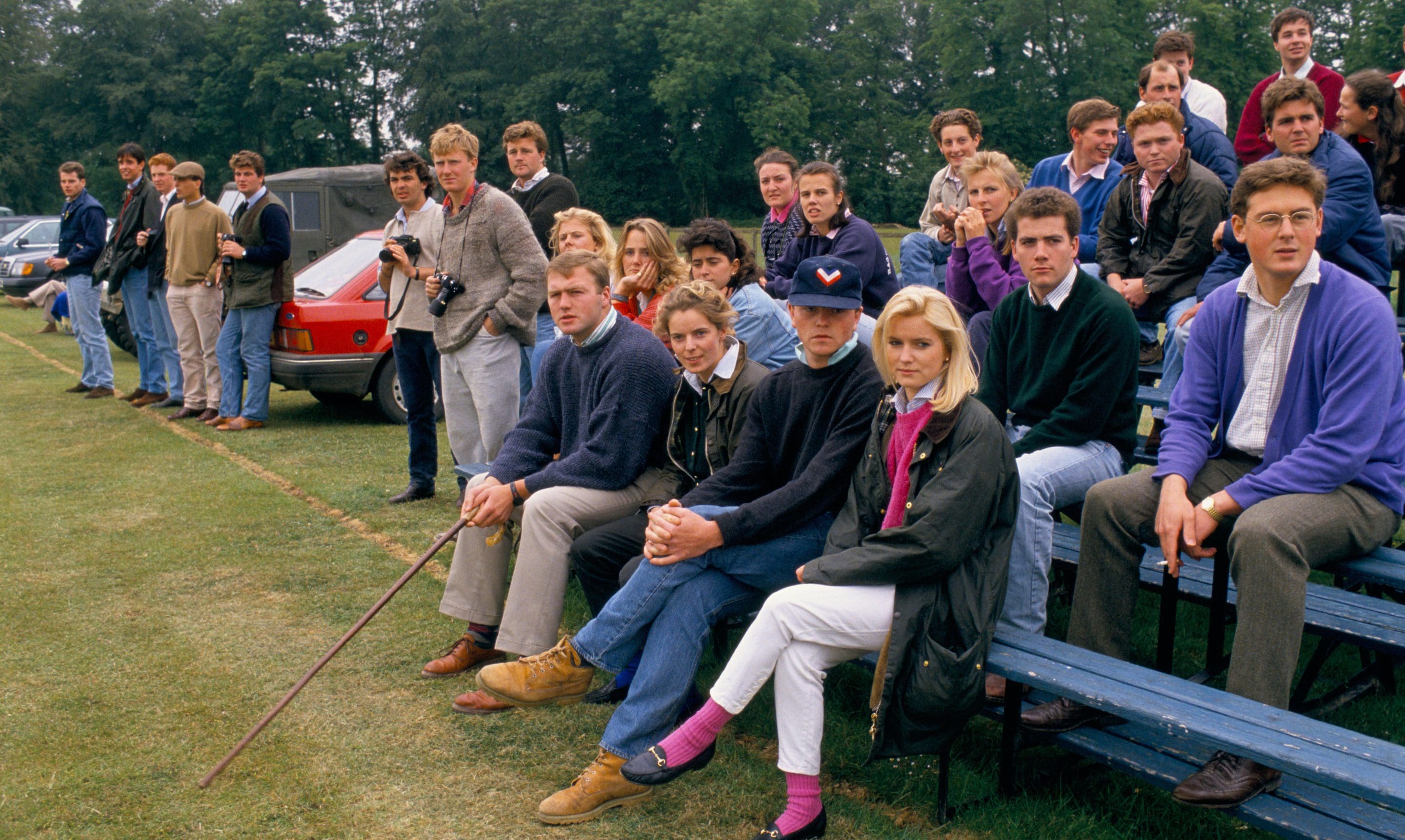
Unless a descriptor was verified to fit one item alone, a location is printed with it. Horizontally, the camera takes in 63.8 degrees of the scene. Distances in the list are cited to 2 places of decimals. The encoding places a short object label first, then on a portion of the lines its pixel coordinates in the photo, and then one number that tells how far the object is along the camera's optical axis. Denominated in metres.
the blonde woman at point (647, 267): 5.53
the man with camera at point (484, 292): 6.38
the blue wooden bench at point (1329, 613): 3.18
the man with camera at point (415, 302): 6.98
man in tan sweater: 9.59
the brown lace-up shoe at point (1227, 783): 2.82
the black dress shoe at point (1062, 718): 3.35
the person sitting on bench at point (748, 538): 3.49
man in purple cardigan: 2.99
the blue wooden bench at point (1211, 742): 2.54
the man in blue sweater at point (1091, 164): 6.09
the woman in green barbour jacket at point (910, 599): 3.08
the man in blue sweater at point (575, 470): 4.25
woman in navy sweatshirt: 5.81
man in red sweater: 6.60
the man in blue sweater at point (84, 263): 10.83
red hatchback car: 9.27
